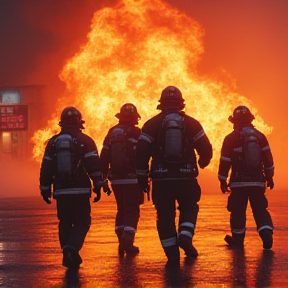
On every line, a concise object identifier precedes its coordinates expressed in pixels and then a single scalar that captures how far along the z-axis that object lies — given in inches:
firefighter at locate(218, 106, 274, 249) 787.4
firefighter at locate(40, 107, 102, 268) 681.6
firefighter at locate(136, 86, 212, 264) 681.6
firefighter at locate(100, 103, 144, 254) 783.1
